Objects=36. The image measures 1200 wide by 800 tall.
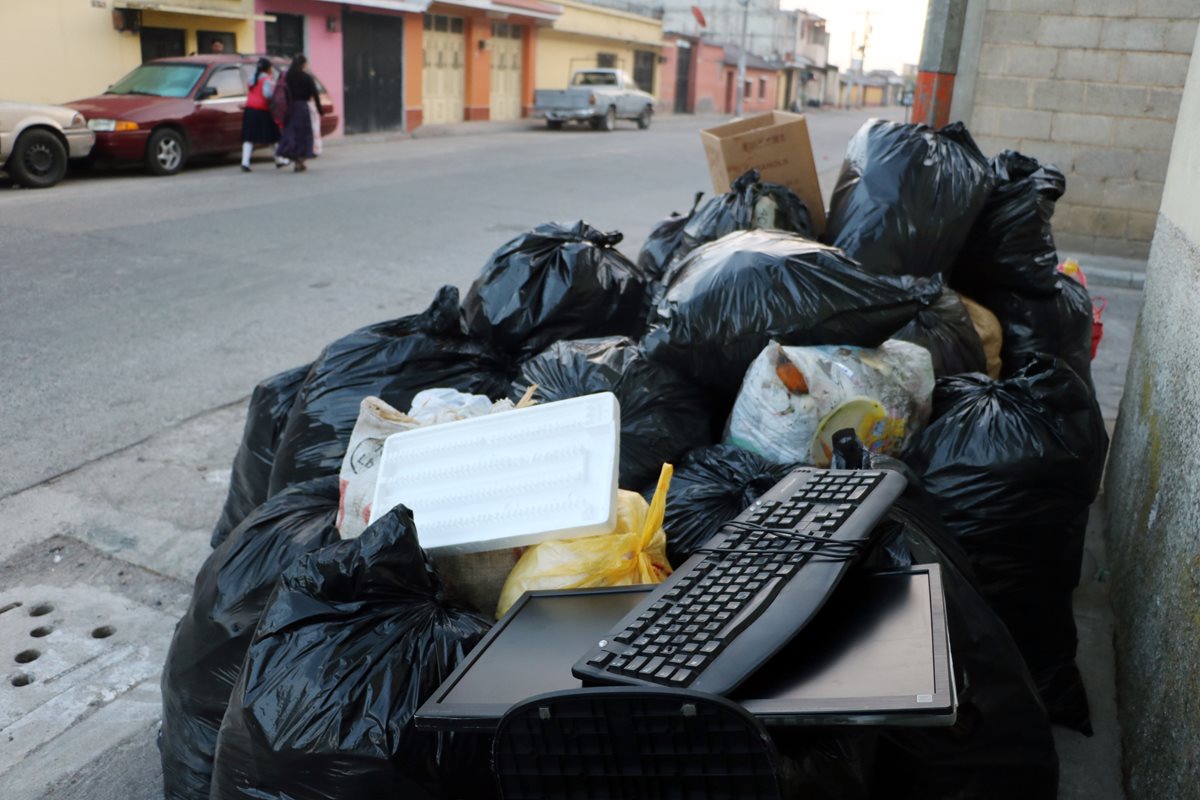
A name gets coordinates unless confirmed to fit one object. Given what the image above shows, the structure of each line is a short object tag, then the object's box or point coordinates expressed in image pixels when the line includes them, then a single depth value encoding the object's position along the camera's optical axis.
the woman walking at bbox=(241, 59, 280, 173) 12.20
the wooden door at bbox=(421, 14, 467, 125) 22.48
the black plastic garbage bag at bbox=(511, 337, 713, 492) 2.45
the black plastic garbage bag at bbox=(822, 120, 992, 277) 3.31
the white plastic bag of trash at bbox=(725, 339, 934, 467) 2.35
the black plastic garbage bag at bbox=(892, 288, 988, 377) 2.94
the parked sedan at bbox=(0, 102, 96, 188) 9.83
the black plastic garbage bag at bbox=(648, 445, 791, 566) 2.11
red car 11.02
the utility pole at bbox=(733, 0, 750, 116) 39.38
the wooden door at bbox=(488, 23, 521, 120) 25.20
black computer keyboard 1.15
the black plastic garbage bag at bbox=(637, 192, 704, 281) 3.90
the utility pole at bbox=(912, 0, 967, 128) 5.88
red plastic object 4.45
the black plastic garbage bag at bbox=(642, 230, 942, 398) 2.46
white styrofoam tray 1.71
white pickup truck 22.76
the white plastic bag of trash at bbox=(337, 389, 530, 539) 2.00
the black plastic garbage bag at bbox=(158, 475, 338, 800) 1.95
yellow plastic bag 1.67
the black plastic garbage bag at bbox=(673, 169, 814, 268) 3.55
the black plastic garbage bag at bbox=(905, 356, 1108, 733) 2.45
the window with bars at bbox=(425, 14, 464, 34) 22.48
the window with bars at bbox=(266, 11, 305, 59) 18.09
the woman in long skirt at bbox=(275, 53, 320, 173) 12.31
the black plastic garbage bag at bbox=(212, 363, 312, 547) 2.95
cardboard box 4.01
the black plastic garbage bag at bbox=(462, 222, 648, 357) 3.04
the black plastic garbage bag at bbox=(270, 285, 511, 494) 2.65
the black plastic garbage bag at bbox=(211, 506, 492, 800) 1.55
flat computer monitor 1.07
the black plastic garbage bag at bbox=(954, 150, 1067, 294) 3.46
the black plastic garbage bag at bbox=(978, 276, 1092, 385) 3.45
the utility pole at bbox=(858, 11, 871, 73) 85.81
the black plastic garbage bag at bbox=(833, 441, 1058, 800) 1.72
